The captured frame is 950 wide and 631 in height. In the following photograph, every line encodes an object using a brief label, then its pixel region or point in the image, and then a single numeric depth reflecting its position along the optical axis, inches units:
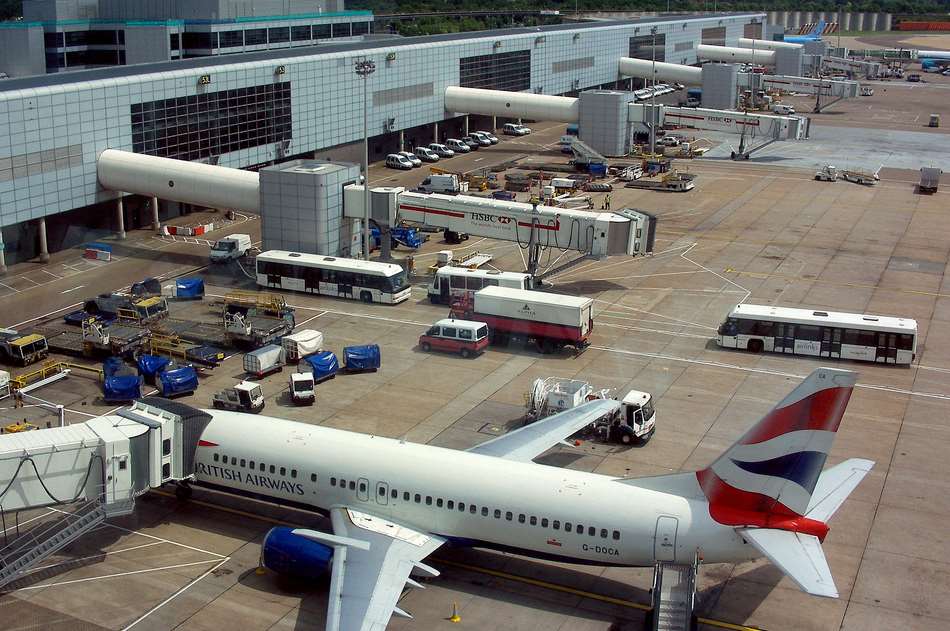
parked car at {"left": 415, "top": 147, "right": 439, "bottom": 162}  5211.6
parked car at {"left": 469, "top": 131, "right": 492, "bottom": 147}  5713.6
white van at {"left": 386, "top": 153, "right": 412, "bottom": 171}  4992.6
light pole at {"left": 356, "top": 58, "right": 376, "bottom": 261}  3203.7
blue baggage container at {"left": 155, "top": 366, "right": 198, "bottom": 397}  2301.9
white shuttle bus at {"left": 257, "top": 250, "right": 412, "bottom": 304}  2989.7
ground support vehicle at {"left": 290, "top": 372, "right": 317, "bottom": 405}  2256.4
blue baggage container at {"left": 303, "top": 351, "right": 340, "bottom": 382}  2402.8
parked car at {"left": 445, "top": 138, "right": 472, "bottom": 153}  5502.0
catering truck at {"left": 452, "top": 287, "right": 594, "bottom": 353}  2600.9
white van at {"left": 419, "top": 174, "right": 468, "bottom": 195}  4296.3
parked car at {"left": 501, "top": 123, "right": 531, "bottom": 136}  6122.1
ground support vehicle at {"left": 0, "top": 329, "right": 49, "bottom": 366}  2493.8
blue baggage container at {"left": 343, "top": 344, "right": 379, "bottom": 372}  2455.7
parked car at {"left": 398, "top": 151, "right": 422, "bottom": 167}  5054.1
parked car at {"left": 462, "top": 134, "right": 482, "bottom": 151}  5625.0
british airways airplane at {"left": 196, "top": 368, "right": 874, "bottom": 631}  1375.5
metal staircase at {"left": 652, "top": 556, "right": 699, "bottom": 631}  1392.7
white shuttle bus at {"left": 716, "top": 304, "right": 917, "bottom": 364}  2564.0
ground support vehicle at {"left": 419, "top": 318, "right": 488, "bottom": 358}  2591.0
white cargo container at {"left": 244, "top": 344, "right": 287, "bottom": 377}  2431.1
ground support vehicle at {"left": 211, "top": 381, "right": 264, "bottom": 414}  2214.6
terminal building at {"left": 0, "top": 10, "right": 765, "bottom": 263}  3299.7
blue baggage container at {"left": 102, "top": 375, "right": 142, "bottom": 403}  2281.0
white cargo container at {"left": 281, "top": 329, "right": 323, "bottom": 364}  2519.7
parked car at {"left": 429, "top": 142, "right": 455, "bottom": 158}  5349.4
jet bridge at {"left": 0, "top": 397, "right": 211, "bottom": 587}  1568.7
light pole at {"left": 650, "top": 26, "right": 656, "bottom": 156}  5364.2
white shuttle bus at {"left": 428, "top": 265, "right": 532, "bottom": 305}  2898.6
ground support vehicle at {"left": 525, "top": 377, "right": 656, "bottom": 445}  2063.2
